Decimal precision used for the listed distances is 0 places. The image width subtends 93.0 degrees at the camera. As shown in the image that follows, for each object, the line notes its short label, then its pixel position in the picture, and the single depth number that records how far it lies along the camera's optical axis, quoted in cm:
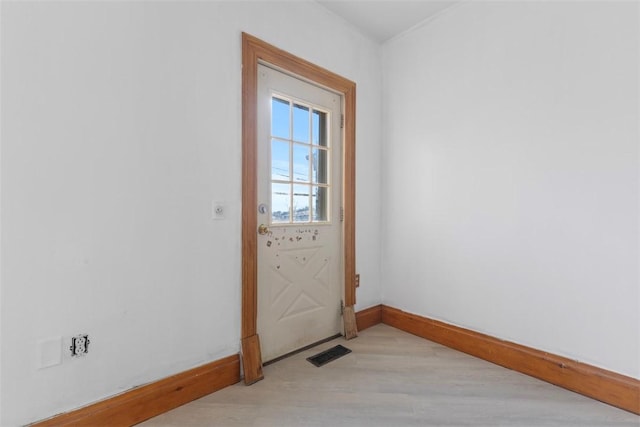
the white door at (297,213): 214
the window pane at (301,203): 234
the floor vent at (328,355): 217
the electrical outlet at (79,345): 139
